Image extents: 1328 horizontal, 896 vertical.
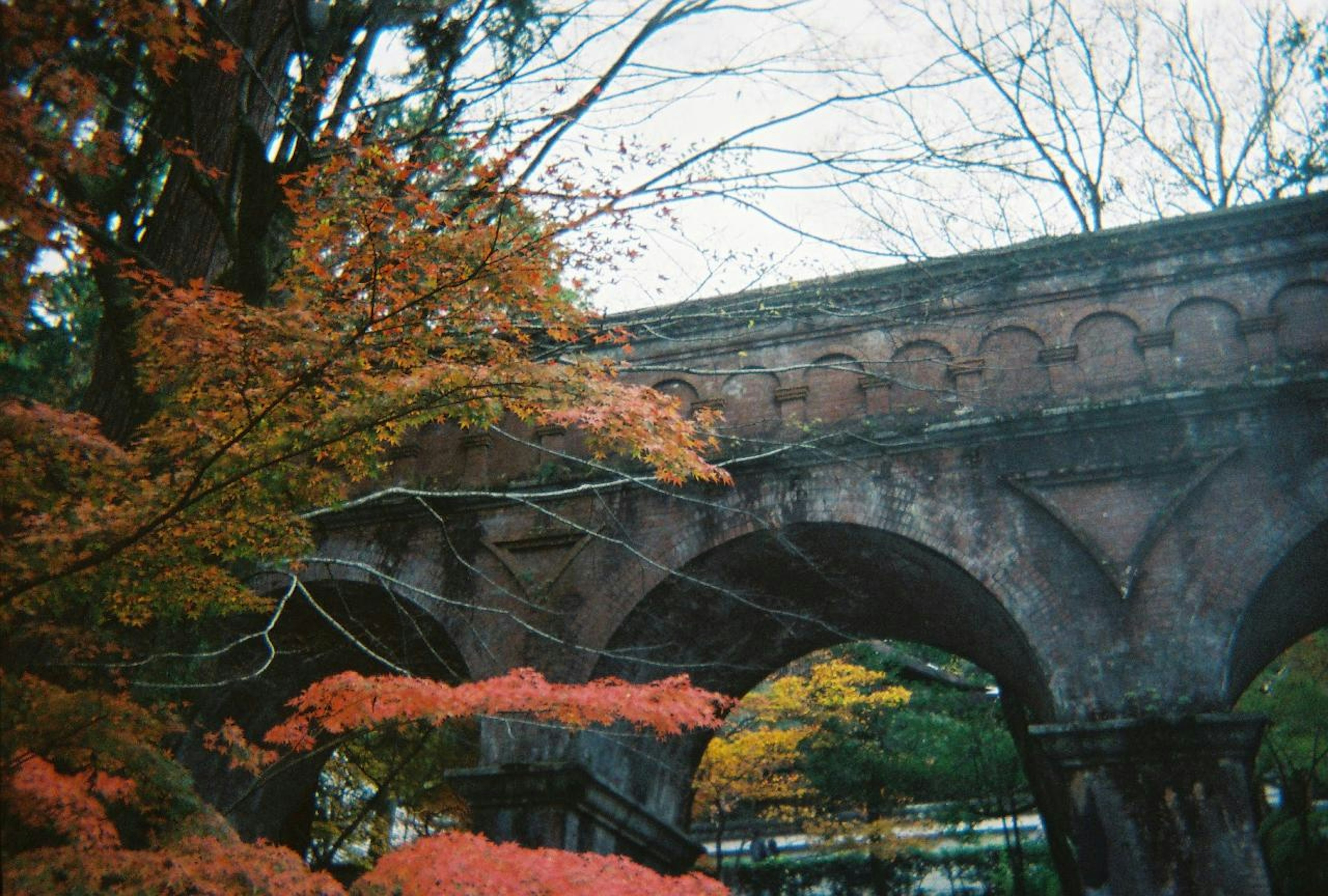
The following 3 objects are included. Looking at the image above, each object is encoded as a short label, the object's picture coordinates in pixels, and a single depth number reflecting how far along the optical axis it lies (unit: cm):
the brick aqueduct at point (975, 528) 743
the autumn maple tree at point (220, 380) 408
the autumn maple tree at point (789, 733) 1511
